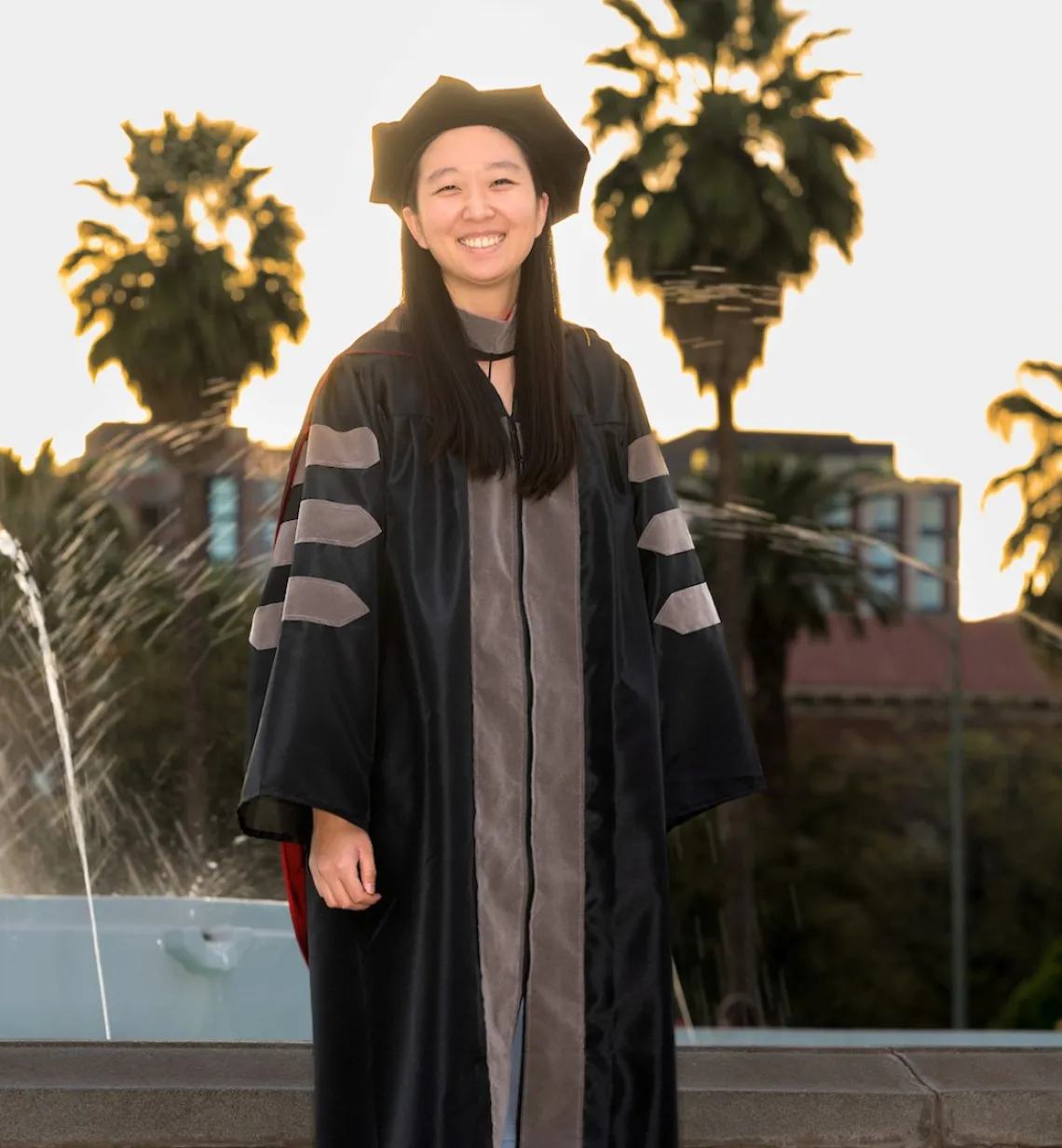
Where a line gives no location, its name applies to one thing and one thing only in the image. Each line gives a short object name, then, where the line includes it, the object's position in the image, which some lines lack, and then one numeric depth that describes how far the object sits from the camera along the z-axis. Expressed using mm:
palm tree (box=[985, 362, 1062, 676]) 30719
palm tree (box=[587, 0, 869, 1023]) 26641
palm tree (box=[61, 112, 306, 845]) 27438
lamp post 34969
